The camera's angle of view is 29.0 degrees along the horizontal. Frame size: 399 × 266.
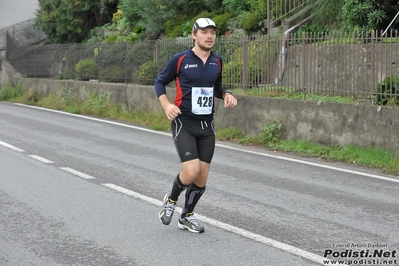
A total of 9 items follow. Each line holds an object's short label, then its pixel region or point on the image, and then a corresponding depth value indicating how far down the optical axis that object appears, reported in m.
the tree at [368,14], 17.34
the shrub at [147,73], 19.66
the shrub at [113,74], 21.16
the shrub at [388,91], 12.61
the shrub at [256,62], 15.82
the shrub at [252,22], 21.67
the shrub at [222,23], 23.16
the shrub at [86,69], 22.62
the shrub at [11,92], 26.16
